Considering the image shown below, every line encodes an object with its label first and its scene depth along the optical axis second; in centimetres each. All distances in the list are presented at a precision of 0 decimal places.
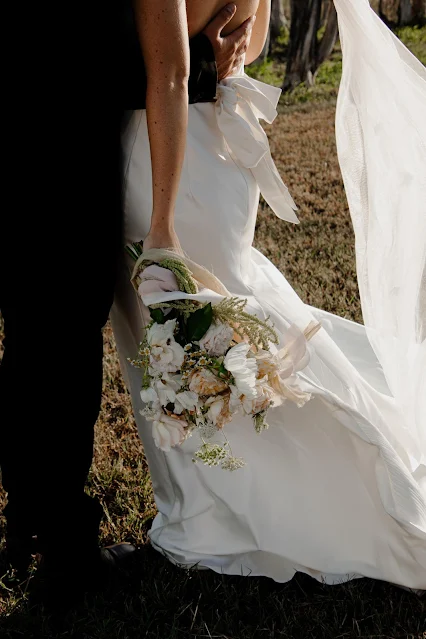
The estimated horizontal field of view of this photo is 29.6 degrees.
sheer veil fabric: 251
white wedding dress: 229
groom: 191
